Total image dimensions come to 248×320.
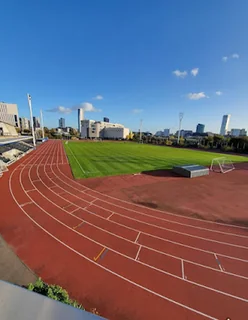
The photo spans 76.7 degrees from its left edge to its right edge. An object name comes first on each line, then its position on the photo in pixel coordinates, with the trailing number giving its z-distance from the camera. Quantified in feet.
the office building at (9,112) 253.55
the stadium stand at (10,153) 57.05
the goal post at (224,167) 69.11
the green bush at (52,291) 11.90
